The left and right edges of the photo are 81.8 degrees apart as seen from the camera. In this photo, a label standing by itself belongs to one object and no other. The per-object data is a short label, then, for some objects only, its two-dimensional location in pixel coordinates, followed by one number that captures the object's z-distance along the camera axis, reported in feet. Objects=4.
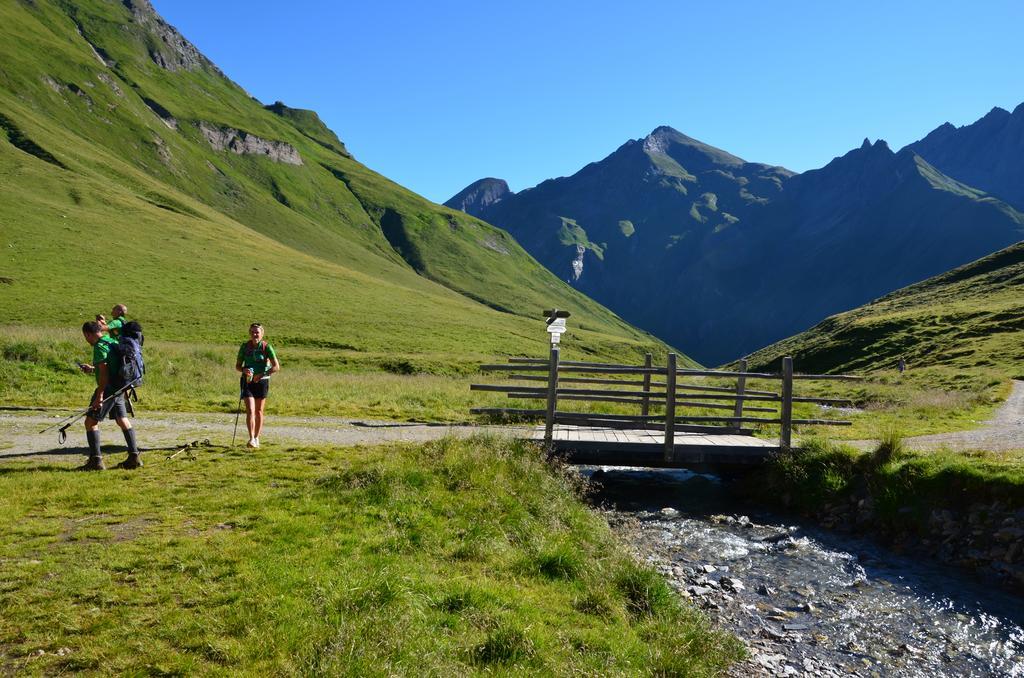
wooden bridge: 46.91
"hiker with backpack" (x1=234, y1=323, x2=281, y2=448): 43.78
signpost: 46.80
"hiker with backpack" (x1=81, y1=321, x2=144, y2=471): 34.55
